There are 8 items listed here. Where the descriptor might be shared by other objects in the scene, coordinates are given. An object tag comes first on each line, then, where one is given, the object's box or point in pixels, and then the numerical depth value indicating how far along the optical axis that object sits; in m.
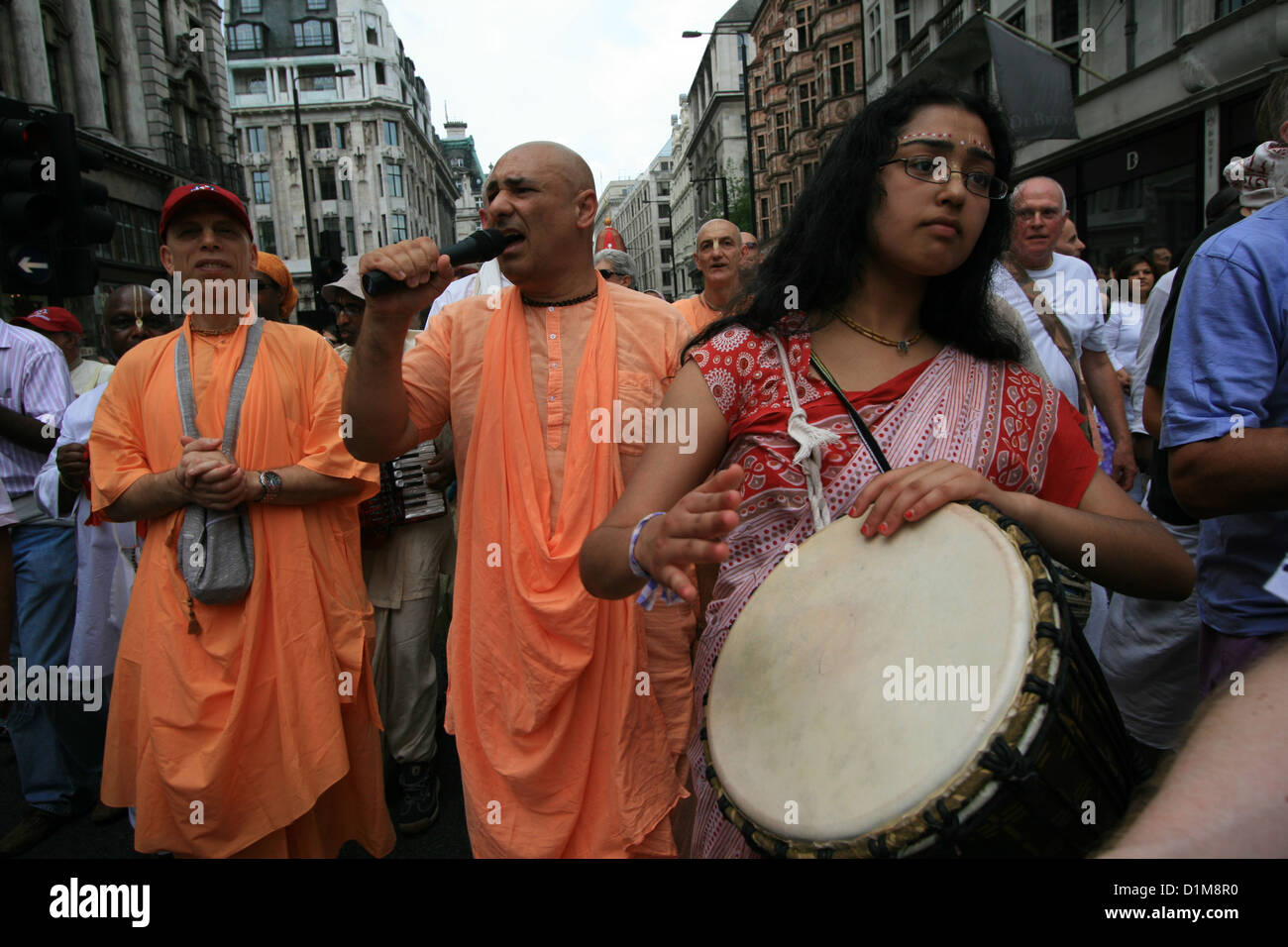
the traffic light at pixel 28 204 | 4.42
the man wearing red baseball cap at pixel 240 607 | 2.70
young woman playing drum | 1.59
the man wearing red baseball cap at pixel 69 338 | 4.56
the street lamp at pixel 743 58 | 18.53
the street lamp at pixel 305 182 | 19.33
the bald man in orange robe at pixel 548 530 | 2.41
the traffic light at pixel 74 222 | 4.62
